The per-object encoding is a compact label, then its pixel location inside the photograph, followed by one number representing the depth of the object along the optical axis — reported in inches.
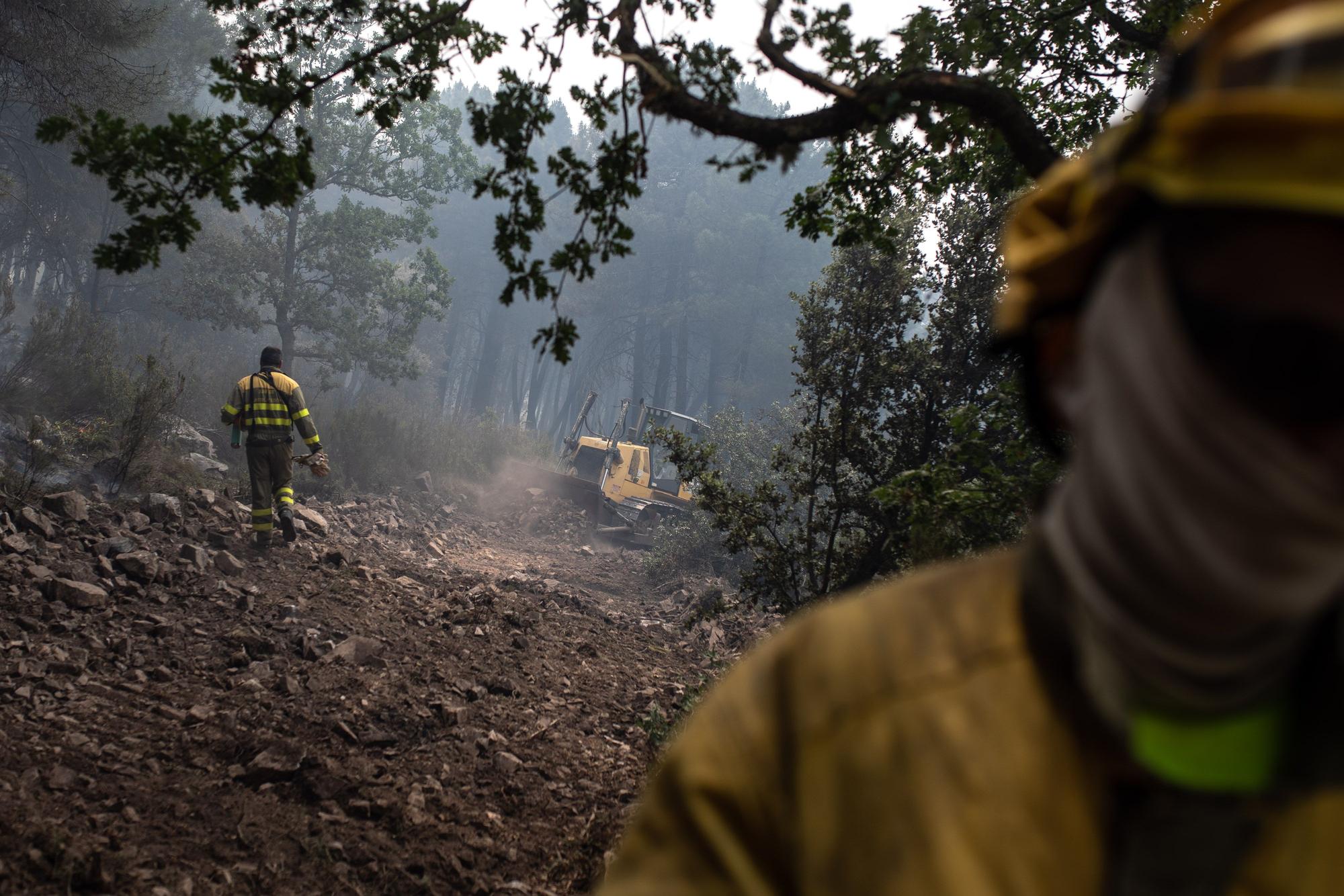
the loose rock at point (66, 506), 303.1
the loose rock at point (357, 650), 250.4
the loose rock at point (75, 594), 244.7
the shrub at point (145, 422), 392.2
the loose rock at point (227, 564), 313.6
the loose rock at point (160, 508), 343.6
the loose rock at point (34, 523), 281.4
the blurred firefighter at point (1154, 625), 24.8
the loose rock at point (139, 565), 276.7
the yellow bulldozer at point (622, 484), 794.8
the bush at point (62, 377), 516.1
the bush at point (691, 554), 618.8
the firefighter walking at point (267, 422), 350.3
